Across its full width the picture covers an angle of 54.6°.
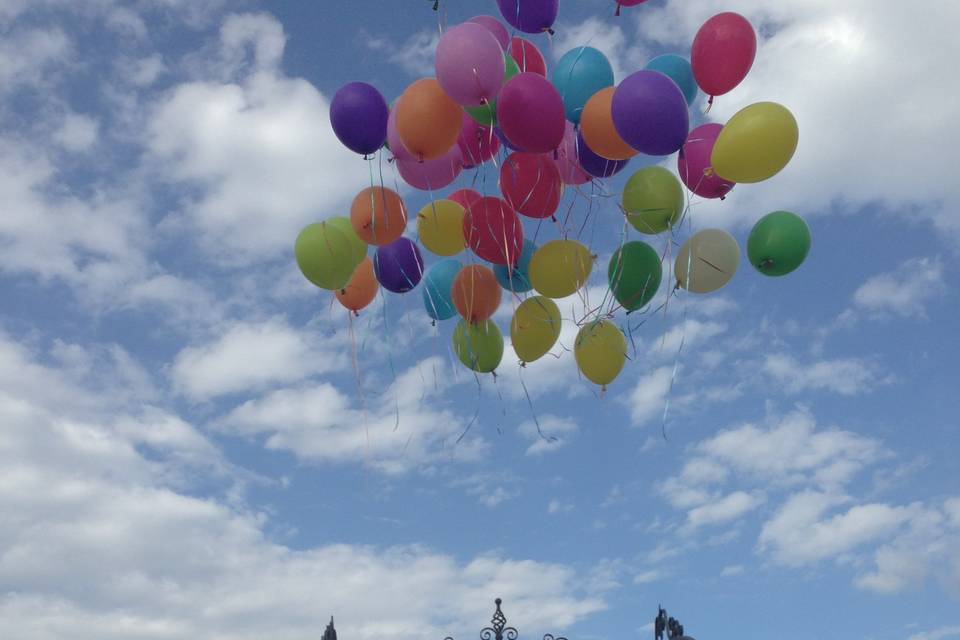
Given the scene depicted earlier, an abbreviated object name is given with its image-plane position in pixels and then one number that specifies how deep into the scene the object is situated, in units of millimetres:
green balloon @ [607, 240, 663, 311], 6125
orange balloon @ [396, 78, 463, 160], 5555
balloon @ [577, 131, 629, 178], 5992
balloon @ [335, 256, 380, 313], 6641
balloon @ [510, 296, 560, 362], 6395
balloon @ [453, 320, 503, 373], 6508
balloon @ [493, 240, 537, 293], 6336
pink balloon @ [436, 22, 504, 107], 5305
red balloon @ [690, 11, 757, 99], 5617
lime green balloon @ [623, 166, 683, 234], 5816
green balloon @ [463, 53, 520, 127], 5535
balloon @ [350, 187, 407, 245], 6066
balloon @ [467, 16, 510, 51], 5966
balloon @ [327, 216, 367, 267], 6133
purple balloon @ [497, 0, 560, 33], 5855
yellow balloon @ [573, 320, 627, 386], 6398
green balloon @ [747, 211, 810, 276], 5895
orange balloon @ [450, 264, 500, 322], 6324
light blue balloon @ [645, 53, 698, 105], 5852
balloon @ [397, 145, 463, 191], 6043
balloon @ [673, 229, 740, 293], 6129
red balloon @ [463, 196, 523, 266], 6012
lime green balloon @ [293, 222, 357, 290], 6008
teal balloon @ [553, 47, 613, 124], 5844
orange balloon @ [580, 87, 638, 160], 5484
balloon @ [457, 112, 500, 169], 5965
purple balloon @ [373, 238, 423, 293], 6523
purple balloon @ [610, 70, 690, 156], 5191
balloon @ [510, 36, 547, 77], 6125
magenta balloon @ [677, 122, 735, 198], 5633
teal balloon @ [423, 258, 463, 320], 6605
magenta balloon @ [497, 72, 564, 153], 5355
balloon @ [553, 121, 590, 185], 6105
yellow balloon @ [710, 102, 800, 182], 5320
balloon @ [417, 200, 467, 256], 6355
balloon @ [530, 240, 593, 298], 6105
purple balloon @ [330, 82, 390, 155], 5734
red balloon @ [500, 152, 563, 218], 5973
